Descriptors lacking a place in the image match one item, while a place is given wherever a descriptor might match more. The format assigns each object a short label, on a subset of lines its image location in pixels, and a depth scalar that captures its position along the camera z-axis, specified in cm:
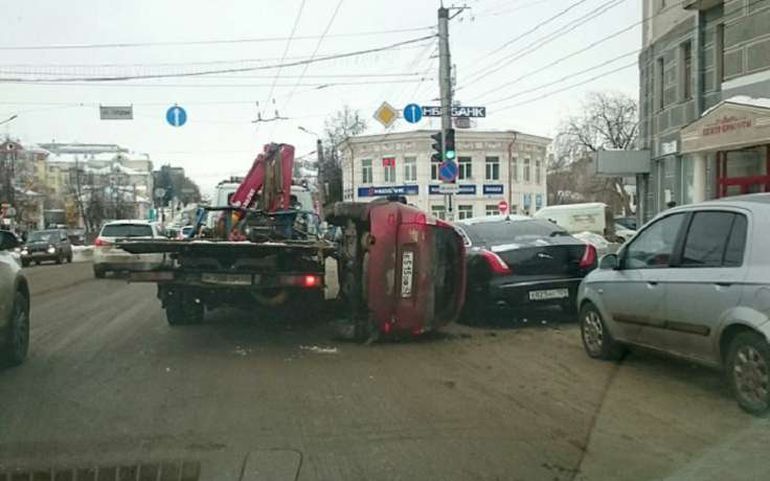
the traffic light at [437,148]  2320
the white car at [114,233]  2164
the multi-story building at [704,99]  1689
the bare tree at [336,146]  6764
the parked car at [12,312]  772
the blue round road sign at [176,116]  2414
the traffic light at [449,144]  2292
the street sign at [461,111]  2344
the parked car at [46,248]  3466
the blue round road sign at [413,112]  2575
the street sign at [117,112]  2459
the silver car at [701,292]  574
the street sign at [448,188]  2295
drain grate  460
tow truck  880
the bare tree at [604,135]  6706
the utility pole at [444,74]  2306
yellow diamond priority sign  2533
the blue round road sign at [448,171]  2258
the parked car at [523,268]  1039
